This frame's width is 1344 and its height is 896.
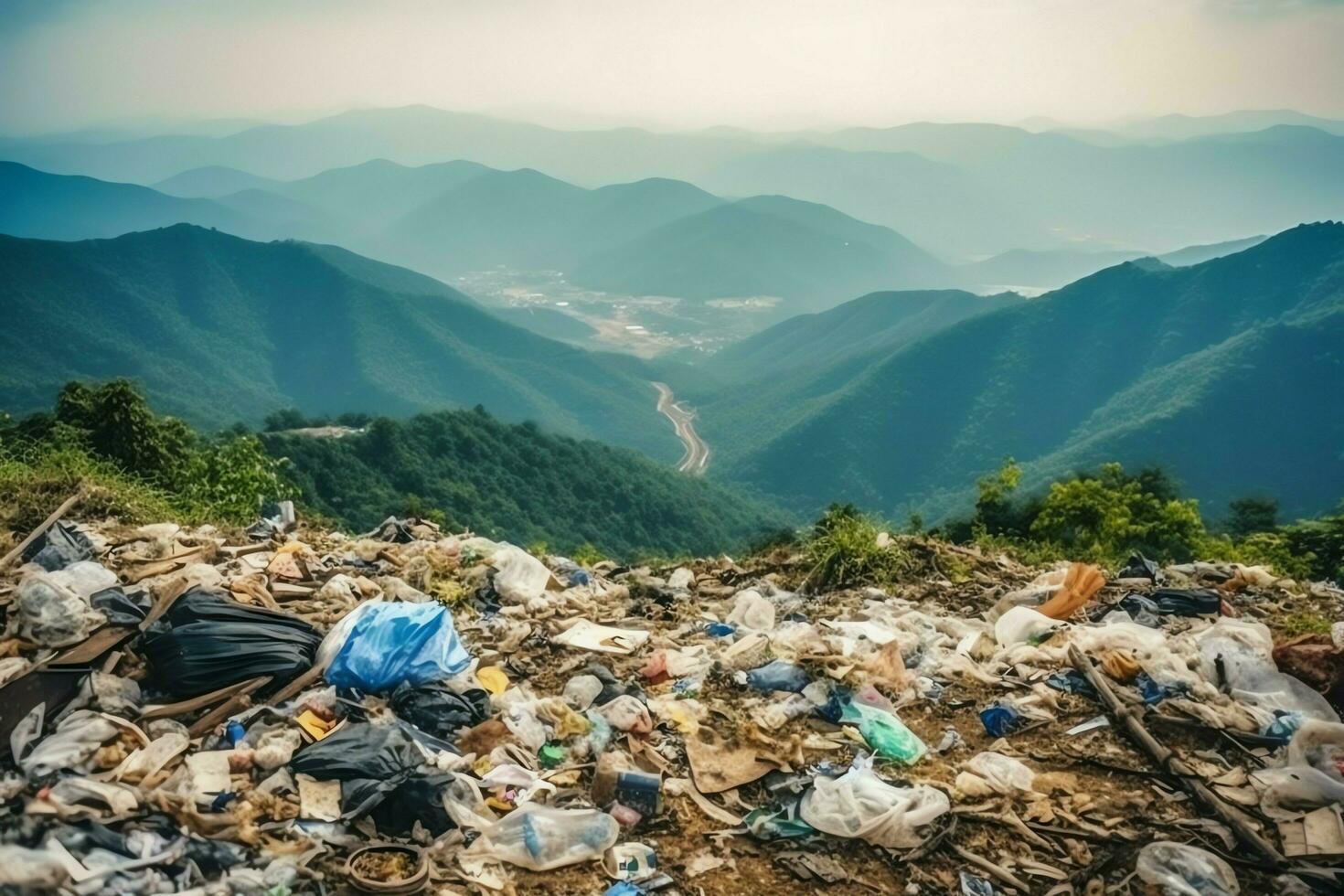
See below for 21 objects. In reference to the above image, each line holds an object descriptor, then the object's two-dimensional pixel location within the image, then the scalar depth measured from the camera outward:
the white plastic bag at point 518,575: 7.30
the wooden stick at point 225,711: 4.54
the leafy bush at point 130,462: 8.49
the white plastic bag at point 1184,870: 3.75
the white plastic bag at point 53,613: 4.92
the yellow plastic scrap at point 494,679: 5.56
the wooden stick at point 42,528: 6.15
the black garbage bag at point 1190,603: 7.16
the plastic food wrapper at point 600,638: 6.32
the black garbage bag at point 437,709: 4.83
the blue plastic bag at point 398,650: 5.06
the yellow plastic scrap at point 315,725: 4.54
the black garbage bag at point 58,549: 6.35
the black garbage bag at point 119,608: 5.12
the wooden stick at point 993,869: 3.89
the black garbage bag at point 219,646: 4.82
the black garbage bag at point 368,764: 4.09
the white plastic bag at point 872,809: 4.18
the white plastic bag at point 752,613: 7.41
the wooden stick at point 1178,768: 4.00
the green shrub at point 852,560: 8.92
